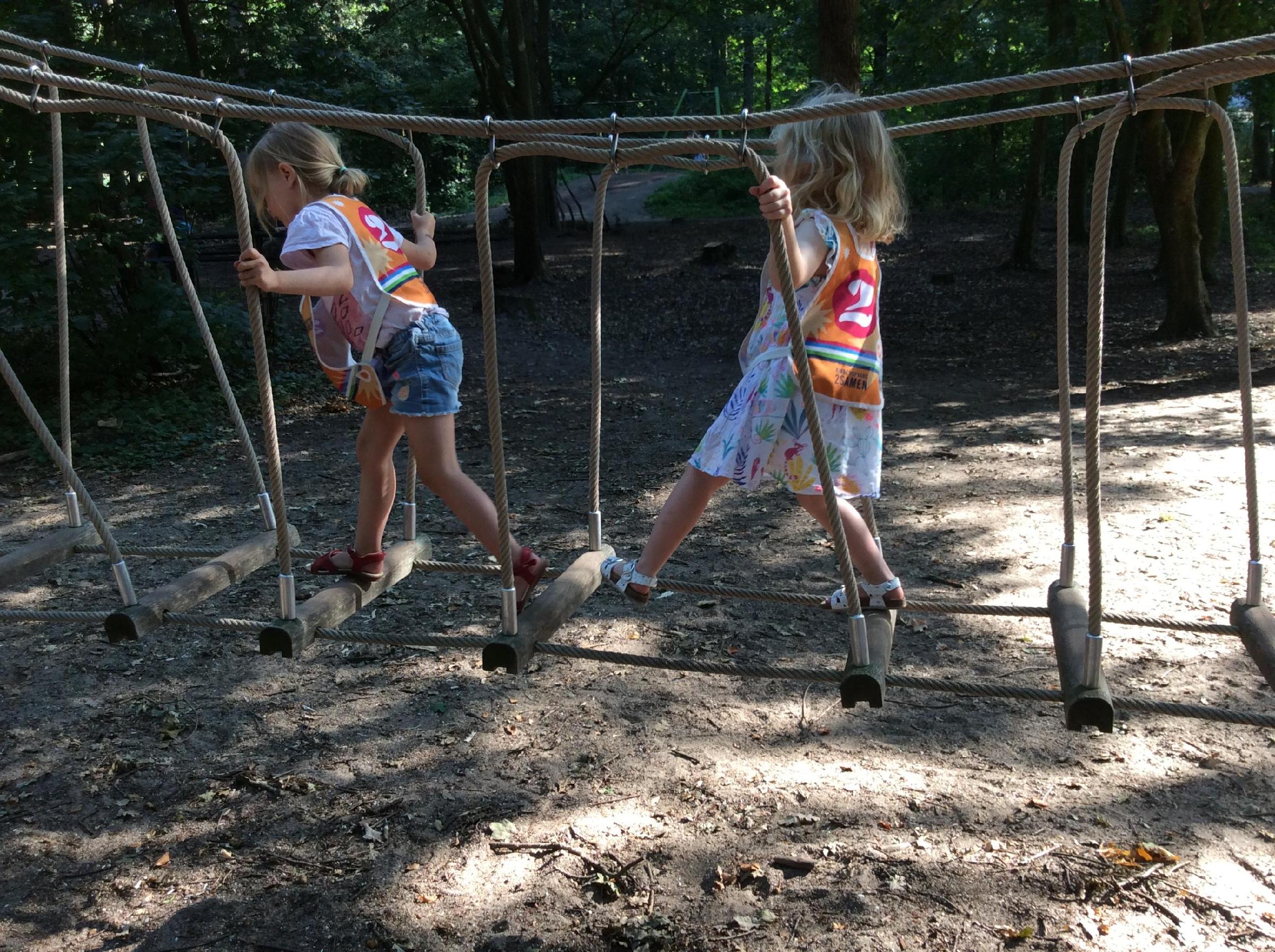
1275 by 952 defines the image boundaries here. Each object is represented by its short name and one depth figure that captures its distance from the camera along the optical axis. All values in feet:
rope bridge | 6.19
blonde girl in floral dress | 7.95
